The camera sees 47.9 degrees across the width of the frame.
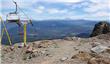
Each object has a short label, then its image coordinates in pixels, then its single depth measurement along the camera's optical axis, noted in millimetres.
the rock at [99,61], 7709
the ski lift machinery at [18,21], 9810
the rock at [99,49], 8860
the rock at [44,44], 10259
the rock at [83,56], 8275
